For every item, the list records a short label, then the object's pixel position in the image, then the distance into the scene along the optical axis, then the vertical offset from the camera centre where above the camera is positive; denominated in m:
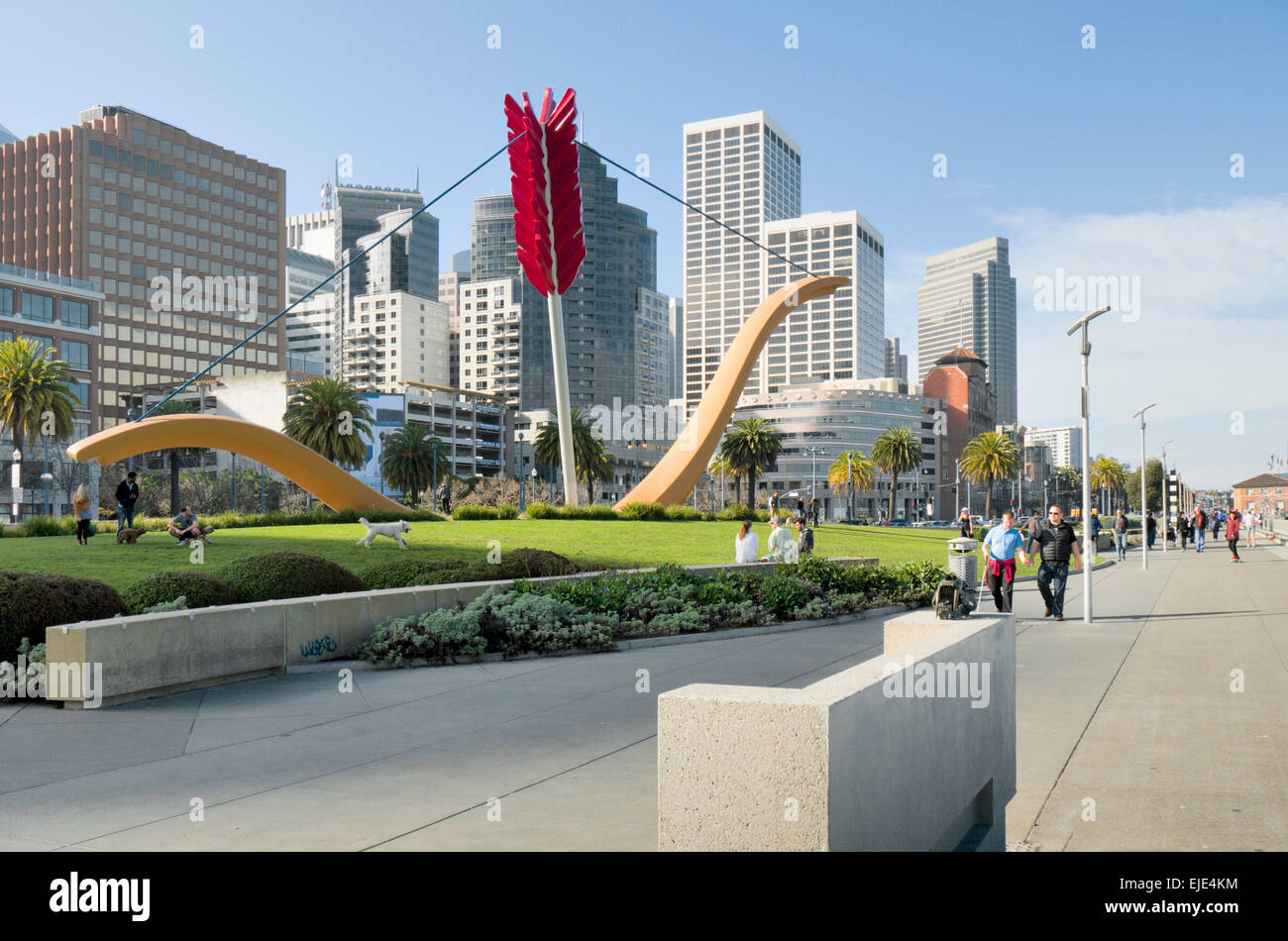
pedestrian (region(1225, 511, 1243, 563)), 33.81 -1.47
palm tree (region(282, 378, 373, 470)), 56.25 +4.51
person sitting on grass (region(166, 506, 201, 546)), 21.23 -0.58
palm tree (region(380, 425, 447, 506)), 87.50 +3.53
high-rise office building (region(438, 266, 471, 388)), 184.38 +26.46
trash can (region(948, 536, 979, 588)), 19.75 -1.38
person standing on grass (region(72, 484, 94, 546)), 21.89 -0.31
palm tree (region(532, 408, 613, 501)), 72.50 +3.47
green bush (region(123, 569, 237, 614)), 10.44 -0.95
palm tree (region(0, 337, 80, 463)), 57.25 +6.42
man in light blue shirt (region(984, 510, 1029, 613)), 15.41 -0.99
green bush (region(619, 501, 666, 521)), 35.59 -0.54
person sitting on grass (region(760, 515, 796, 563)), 19.72 -1.00
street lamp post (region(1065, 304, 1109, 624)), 15.64 +0.14
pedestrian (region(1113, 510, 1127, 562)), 39.88 -1.58
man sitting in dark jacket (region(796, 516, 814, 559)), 26.02 -1.24
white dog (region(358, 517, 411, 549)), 21.91 -0.68
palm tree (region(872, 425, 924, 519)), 110.38 +4.79
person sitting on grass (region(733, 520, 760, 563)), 19.91 -1.02
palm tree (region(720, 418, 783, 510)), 79.25 +3.94
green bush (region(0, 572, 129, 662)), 9.17 -0.96
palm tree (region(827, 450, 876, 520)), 125.12 +2.91
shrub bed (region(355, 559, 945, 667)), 11.28 -1.54
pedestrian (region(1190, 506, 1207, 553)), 41.84 -1.45
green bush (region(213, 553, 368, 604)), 11.56 -0.92
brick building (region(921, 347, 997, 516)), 179.38 +17.51
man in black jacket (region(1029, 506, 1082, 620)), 16.09 -1.02
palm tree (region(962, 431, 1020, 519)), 113.69 +4.07
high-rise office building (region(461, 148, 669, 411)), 191.75 +35.33
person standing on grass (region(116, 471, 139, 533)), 23.42 +0.08
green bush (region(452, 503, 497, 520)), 35.91 -0.54
